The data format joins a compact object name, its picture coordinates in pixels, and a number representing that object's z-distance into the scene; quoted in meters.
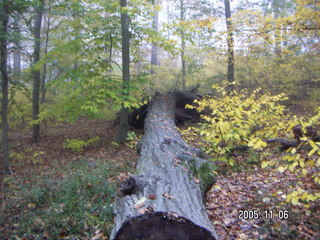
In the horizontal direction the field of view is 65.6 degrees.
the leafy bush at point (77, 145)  9.97
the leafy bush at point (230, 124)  5.23
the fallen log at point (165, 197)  2.42
